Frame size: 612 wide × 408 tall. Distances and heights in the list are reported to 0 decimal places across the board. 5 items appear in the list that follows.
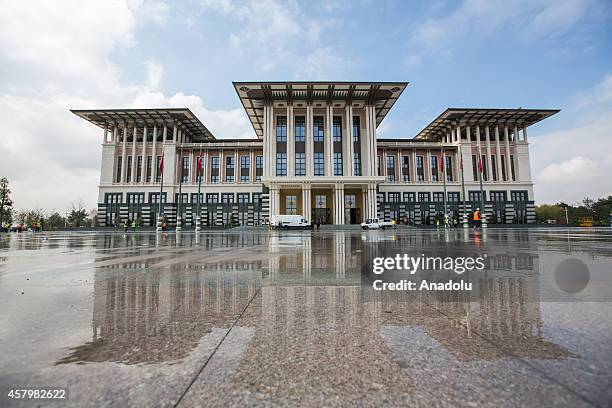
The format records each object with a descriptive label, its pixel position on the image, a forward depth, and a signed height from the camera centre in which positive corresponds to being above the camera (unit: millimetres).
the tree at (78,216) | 72438 +3046
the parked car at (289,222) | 38844 +532
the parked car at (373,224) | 38688 +139
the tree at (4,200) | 52938 +5127
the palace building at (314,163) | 44875 +10272
